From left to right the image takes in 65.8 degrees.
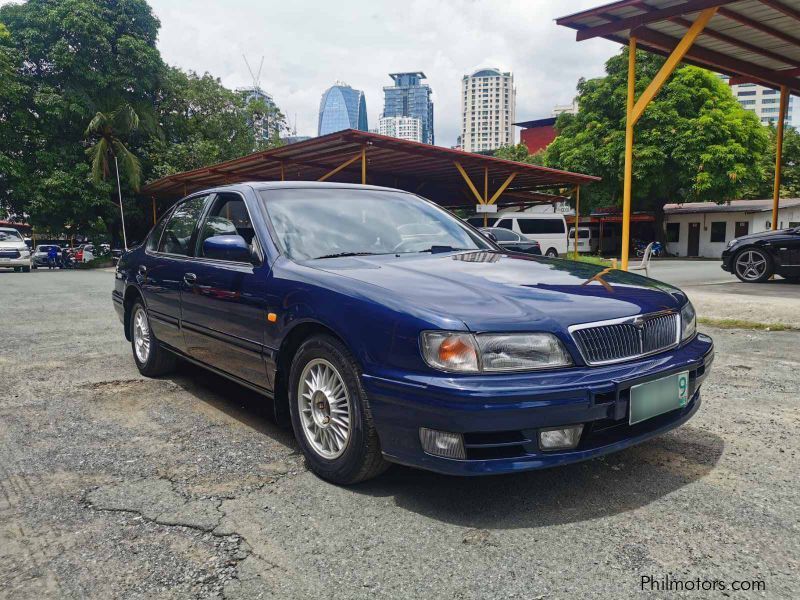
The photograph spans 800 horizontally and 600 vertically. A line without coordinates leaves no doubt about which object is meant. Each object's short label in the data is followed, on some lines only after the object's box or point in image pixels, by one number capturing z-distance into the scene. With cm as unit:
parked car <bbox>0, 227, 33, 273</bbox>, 2184
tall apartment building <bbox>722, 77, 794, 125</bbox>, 18288
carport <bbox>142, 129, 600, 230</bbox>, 1708
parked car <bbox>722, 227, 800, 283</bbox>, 1167
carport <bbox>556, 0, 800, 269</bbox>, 984
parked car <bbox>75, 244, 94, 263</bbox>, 2822
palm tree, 2550
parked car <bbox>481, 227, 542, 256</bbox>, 1892
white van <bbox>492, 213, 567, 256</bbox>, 2519
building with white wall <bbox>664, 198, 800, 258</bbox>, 3334
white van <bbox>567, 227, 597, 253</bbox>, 3756
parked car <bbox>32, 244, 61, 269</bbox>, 2992
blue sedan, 242
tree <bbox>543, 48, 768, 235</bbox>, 2772
